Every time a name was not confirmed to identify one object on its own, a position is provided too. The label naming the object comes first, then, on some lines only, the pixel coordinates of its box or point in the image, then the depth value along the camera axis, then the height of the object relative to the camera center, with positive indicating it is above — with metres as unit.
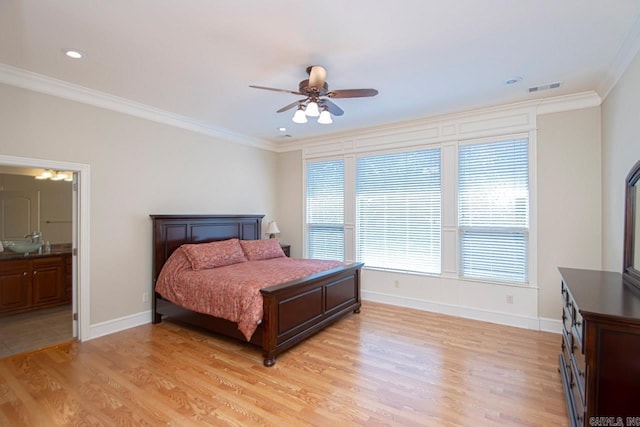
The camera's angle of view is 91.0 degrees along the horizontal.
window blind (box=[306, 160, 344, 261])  5.57 +0.09
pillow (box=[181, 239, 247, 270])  3.96 -0.51
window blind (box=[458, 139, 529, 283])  4.01 +0.05
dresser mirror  2.36 -0.12
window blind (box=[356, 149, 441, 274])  4.68 +0.06
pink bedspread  3.10 -0.76
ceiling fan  2.81 +1.11
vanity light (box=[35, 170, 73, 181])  5.14 +0.67
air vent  3.36 +1.38
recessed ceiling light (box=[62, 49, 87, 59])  2.70 +1.42
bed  3.09 -0.96
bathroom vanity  4.20 -0.91
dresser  1.55 -0.75
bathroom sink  4.61 -0.44
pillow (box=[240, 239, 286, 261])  4.71 -0.53
